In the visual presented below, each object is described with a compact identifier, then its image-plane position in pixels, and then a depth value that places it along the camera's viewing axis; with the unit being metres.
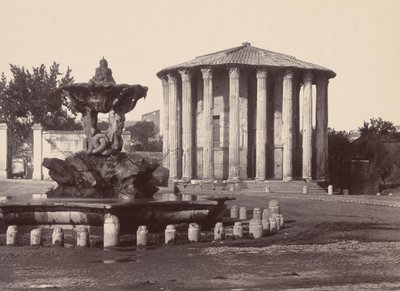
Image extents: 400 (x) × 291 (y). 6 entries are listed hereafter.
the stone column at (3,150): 46.81
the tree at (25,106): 65.56
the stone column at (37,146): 50.28
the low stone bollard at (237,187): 44.24
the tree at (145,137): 76.88
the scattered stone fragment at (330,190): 42.62
